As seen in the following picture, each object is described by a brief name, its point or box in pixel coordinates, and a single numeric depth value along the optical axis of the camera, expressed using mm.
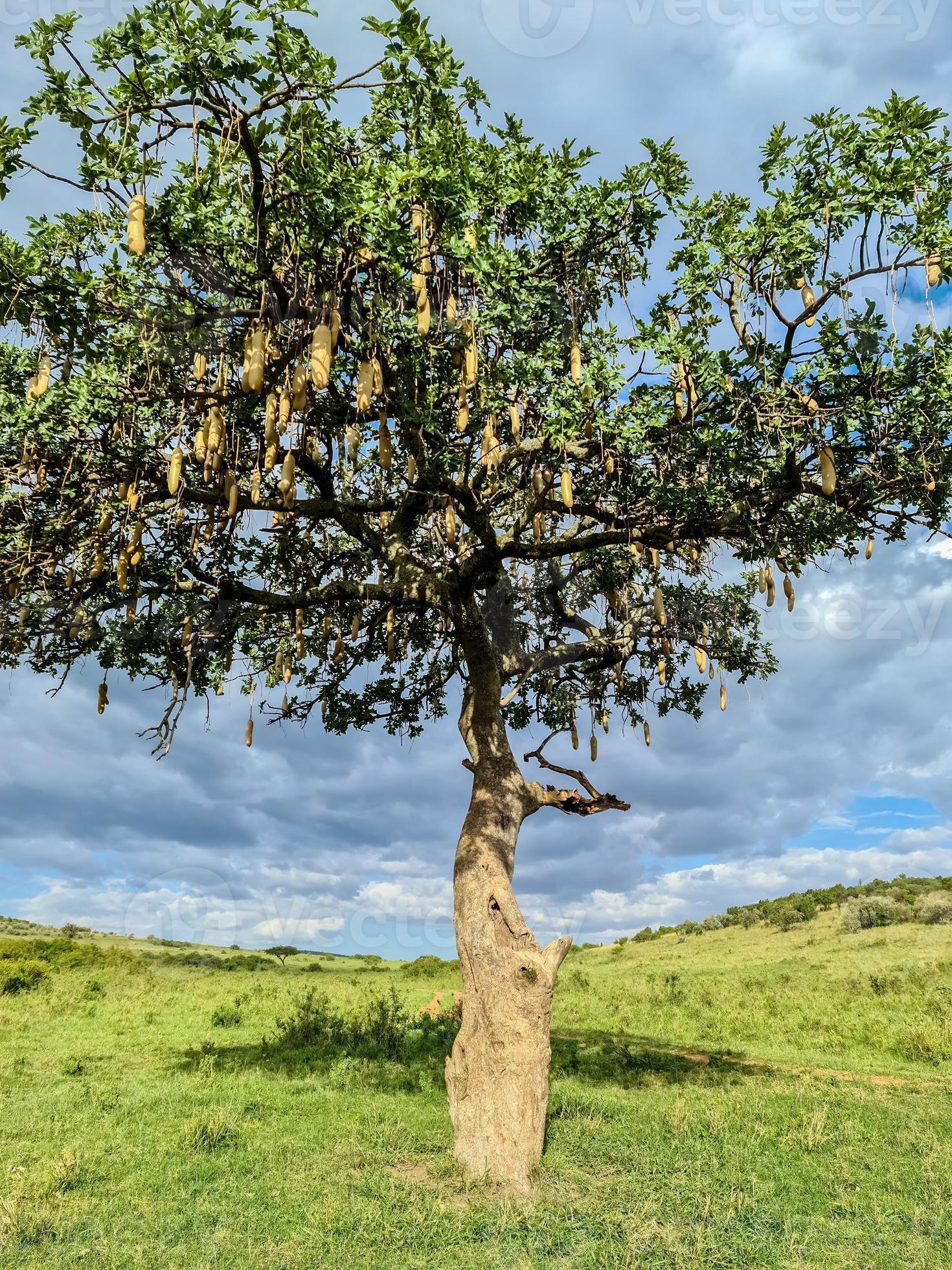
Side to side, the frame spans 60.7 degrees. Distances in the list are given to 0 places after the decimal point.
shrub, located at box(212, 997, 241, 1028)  19078
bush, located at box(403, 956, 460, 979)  34275
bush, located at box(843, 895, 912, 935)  32938
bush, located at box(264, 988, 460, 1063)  14523
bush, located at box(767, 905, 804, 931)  37562
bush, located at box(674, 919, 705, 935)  43688
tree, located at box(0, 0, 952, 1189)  6227
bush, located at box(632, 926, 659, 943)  44688
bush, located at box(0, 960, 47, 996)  23812
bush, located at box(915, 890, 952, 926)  31734
